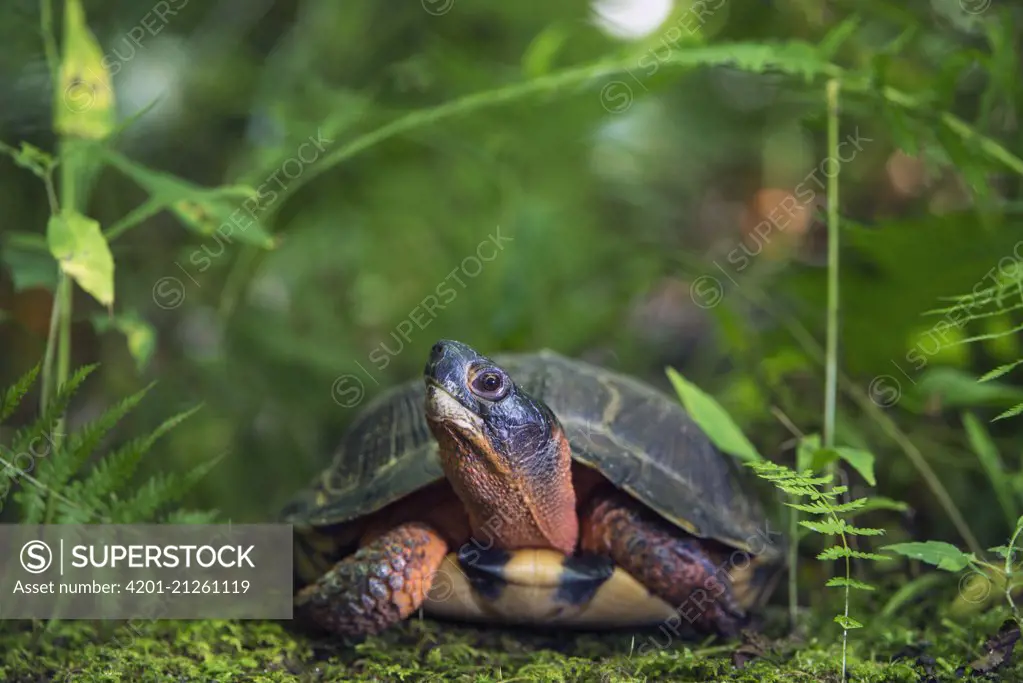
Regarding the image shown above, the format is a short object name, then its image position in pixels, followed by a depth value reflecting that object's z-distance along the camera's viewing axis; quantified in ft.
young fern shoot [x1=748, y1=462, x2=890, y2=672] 9.50
